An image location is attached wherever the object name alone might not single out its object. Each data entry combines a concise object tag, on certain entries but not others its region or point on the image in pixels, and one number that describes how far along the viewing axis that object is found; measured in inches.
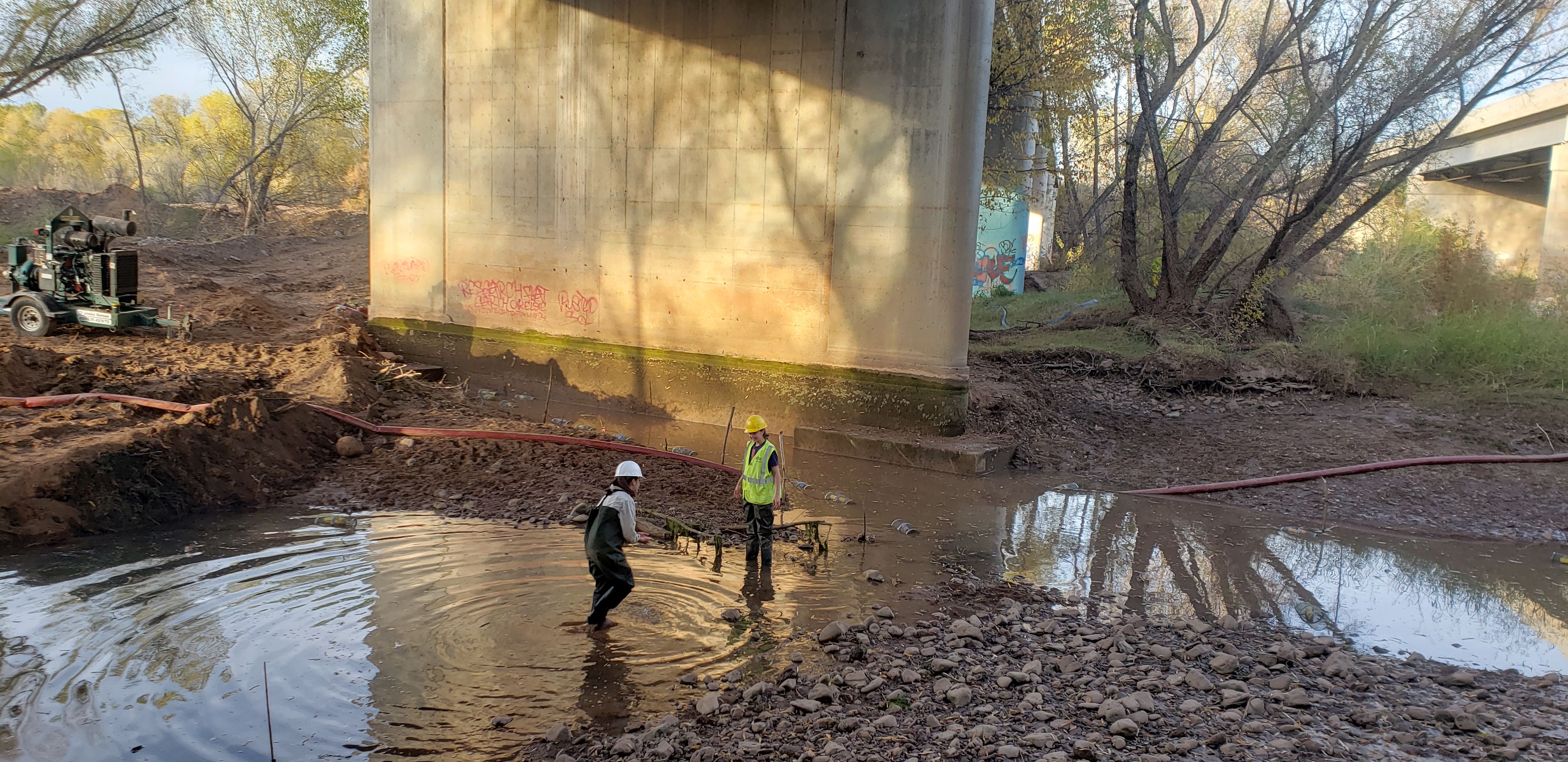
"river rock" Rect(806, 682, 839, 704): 225.0
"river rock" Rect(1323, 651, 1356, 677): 244.4
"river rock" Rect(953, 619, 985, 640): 268.7
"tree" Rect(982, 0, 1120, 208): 745.0
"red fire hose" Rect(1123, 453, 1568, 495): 471.5
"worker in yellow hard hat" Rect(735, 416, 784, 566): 338.0
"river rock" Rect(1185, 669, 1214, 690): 229.1
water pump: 619.2
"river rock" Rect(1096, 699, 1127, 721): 209.9
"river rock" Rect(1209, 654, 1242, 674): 242.4
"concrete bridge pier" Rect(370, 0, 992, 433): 517.7
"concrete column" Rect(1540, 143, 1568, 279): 1206.9
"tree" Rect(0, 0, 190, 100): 951.6
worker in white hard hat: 270.5
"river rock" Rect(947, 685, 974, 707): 220.5
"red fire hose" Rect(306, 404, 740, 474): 458.3
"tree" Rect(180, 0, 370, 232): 1309.1
